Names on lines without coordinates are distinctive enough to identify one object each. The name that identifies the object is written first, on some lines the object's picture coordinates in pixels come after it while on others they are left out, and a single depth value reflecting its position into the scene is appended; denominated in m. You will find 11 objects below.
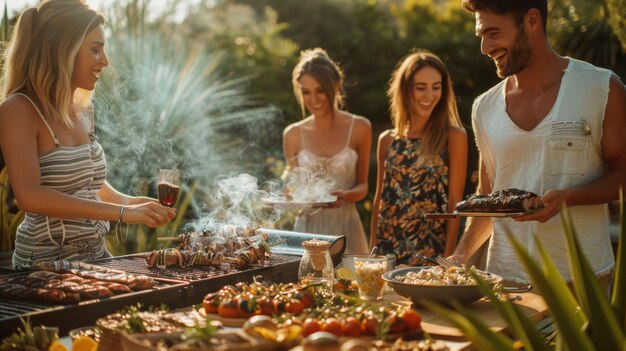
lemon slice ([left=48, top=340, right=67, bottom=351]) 2.13
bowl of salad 2.79
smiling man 3.28
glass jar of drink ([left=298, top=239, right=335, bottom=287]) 3.13
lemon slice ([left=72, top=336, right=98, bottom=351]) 2.20
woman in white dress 5.38
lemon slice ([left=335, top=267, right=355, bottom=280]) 3.22
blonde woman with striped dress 3.31
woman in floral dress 4.94
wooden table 2.49
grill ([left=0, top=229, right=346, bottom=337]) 2.43
